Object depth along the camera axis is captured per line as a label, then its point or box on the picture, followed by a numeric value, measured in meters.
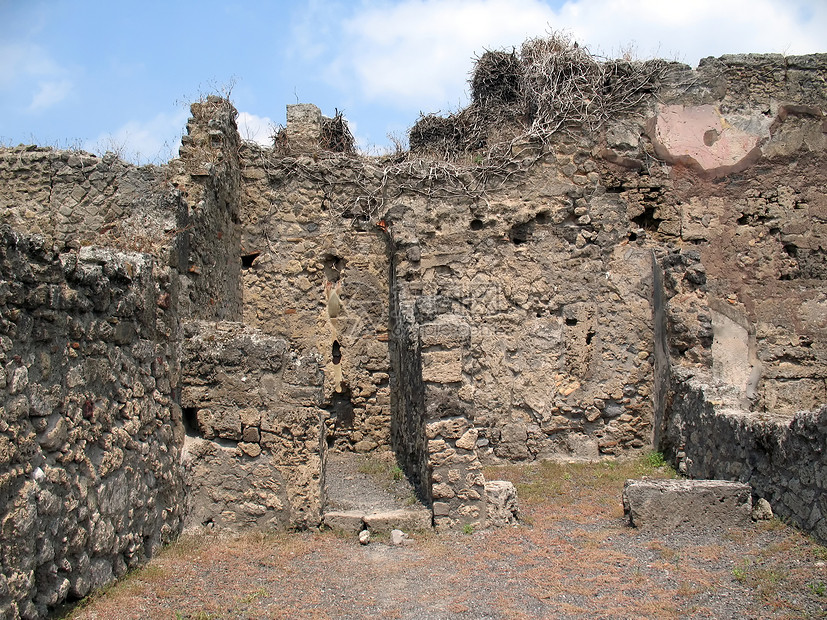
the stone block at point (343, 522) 5.99
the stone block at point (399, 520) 5.97
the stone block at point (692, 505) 5.88
